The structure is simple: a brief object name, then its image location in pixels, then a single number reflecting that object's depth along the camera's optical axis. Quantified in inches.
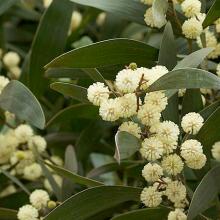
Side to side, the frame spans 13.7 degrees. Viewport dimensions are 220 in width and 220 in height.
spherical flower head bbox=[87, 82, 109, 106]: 16.5
